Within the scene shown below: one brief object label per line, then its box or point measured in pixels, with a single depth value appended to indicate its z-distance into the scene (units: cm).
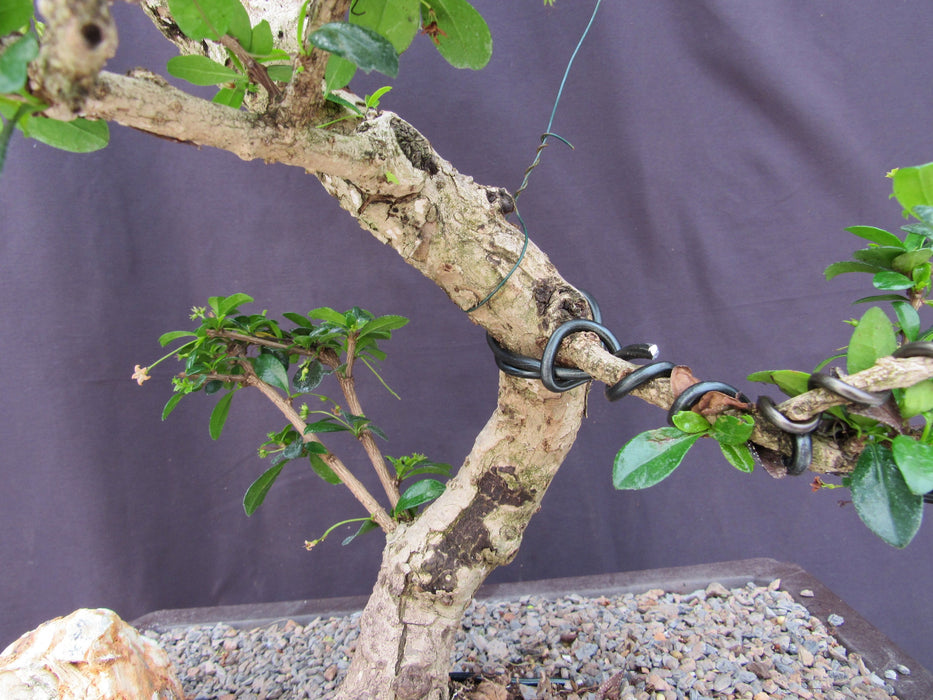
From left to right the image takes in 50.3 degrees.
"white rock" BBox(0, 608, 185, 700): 42
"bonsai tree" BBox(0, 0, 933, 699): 31
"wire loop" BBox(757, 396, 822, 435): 31
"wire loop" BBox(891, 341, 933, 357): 31
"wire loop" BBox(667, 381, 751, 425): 32
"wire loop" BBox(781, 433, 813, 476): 31
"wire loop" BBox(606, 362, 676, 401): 33
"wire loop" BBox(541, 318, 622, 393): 36
